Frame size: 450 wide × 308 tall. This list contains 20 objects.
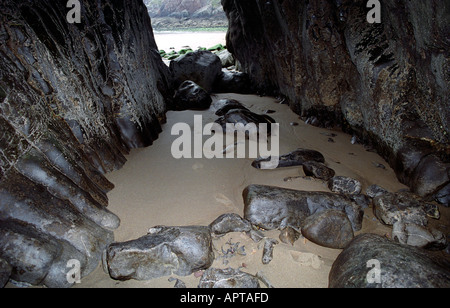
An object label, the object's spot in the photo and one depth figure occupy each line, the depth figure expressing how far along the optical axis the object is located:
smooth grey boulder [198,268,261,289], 1.85
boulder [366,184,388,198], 2.93
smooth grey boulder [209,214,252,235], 2.44
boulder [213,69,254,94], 9.03
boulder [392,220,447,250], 2.20
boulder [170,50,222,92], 8.70
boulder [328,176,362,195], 2.96
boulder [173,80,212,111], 6.74
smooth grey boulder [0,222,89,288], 1.78
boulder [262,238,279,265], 2.14
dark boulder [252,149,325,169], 3.60
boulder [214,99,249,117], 6.17
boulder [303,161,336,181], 3.24
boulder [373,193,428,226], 2.43
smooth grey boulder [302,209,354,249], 2.28
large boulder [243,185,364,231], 2.52
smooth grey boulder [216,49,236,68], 12.22
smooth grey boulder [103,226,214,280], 1.98
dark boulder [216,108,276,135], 4.93
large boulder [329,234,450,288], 1.62
